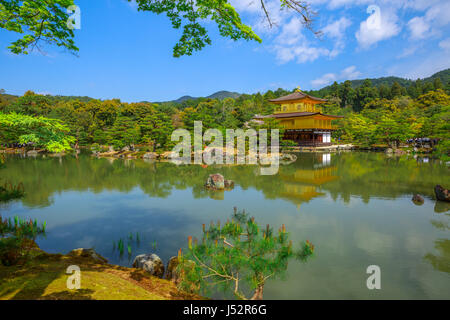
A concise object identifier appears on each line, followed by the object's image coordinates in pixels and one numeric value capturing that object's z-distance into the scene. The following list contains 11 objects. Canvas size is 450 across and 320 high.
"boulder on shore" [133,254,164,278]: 4.30
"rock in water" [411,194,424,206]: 8.59
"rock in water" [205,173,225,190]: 11.31
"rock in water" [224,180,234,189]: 11.66
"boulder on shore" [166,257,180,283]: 3.90
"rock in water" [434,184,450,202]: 8.62
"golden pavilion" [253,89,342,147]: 31.64
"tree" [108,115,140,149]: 27.62
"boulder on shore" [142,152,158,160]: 25.05
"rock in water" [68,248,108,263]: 4.62
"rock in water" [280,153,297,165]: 20.95
